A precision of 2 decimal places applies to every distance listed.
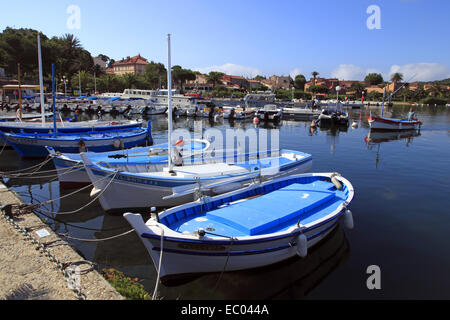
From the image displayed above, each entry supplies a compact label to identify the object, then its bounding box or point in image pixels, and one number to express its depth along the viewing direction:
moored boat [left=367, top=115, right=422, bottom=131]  41.00
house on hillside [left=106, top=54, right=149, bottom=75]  115.75
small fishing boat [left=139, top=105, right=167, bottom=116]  61.05
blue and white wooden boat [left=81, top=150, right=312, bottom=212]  11.81
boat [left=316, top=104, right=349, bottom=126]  50.09
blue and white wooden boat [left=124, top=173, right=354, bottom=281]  7.36
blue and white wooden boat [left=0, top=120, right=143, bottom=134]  24.23
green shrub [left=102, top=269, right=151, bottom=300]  6.36
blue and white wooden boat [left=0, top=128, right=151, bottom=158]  21.03
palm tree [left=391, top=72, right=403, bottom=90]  144.75
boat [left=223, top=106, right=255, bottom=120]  58.03
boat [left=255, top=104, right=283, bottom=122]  54.86
